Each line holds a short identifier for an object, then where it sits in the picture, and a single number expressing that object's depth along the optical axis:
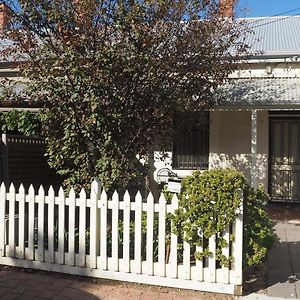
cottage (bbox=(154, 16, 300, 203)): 11.21
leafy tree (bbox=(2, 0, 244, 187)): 5.90
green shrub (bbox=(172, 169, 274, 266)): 4.66
